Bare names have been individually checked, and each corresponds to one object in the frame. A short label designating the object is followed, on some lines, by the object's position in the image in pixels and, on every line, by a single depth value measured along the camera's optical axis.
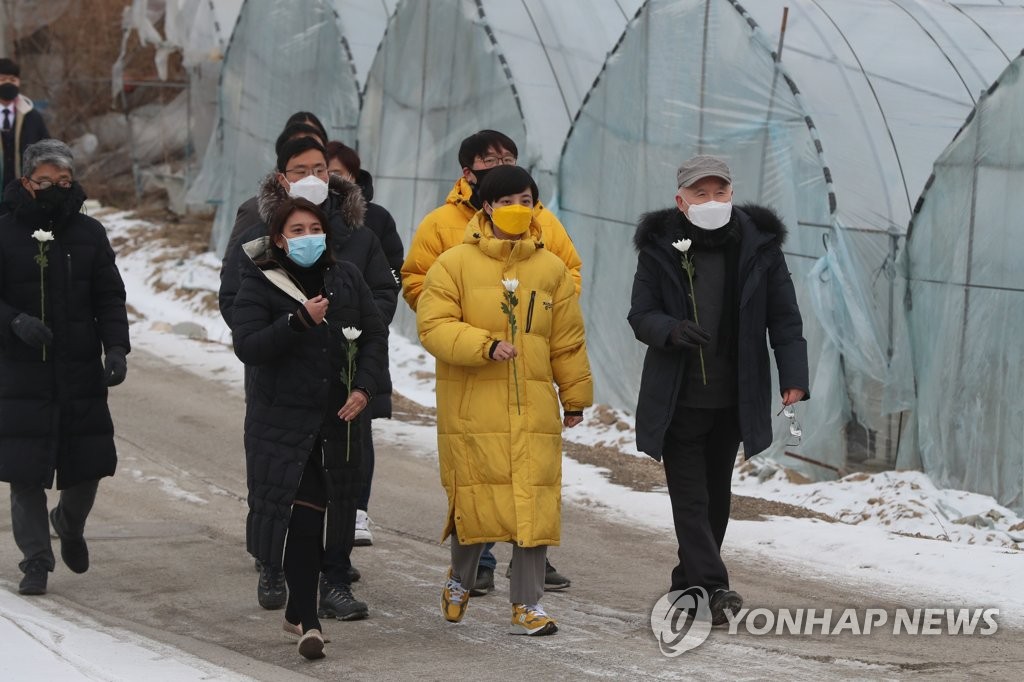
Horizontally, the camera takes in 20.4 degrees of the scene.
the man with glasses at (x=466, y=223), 11.72
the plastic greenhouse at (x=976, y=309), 16.24
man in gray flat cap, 10.58
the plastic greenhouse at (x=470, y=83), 25.87
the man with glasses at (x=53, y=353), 11.73
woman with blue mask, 9.89
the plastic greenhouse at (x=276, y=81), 32.77
